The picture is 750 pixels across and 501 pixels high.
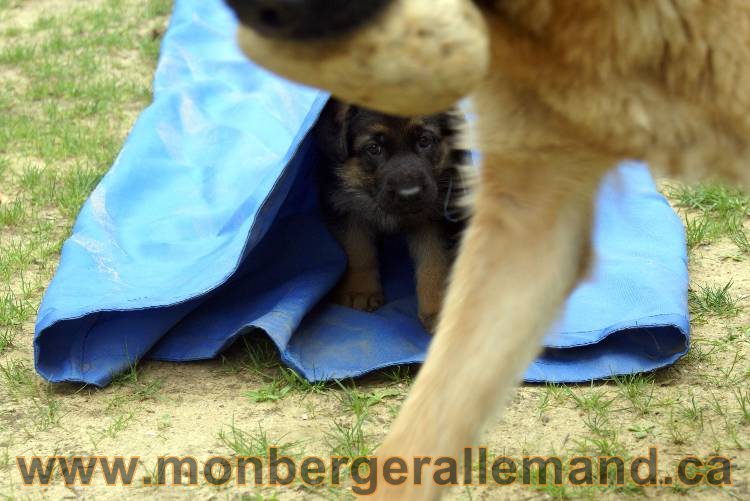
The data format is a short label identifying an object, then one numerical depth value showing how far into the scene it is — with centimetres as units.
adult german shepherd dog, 128
